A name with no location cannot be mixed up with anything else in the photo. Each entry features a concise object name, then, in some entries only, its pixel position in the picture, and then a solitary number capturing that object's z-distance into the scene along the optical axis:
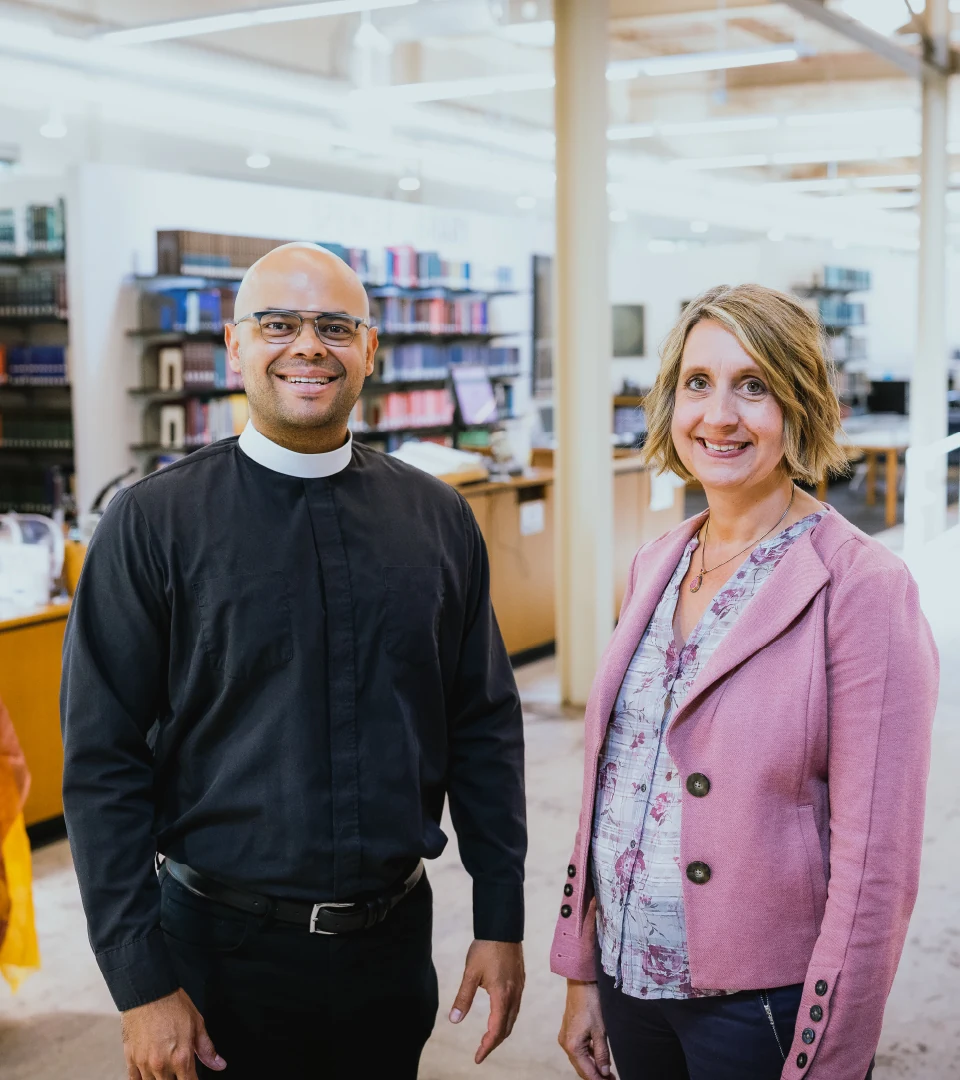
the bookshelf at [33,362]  8.54
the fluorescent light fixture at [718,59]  7.36
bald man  1.59
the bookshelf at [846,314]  16.41
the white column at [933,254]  9.48
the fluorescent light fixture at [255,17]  7.23
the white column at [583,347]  5.22
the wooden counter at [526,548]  6.24
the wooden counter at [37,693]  3.95
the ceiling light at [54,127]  8.87
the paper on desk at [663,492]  7.27
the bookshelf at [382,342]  8.54
